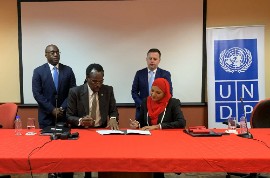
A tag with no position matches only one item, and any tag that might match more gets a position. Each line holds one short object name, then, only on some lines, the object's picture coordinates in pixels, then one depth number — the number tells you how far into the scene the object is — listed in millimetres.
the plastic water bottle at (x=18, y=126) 3059
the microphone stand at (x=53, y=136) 2692
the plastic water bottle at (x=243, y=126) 3009
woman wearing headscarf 3314
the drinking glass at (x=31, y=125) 3207
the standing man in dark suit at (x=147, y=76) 4391
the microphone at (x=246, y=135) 2781
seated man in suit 3266
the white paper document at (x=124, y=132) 2916
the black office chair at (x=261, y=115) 3617
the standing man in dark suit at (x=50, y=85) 4152
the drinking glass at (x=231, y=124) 3182
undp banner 4832
